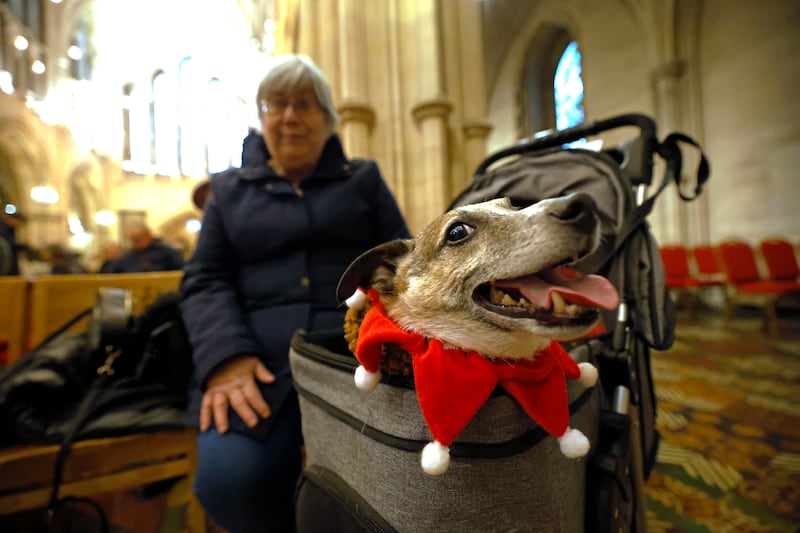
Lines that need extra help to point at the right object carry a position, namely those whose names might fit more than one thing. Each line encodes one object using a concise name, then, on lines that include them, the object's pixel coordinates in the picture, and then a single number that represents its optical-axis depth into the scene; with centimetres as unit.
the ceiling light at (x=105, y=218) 1476
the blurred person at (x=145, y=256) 296
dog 42
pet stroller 44
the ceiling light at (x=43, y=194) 1098
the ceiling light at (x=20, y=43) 1051
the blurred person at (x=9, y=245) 261
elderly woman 84
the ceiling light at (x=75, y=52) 1323
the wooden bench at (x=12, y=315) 139
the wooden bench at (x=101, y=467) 93
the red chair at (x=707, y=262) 503
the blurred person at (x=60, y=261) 488
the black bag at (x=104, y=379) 98
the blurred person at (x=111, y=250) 444
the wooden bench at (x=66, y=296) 140
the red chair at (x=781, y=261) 399
